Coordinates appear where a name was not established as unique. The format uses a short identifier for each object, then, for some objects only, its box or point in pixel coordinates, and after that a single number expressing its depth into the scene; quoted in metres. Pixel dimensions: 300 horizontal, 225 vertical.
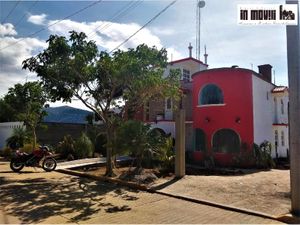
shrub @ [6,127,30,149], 15.35
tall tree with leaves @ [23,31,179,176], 8.46
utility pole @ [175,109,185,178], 8.55
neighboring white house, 14.71
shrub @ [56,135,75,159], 13.86
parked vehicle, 10.31
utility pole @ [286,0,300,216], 5.23
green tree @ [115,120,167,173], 9.06
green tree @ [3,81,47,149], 15.01
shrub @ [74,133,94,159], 13.72
